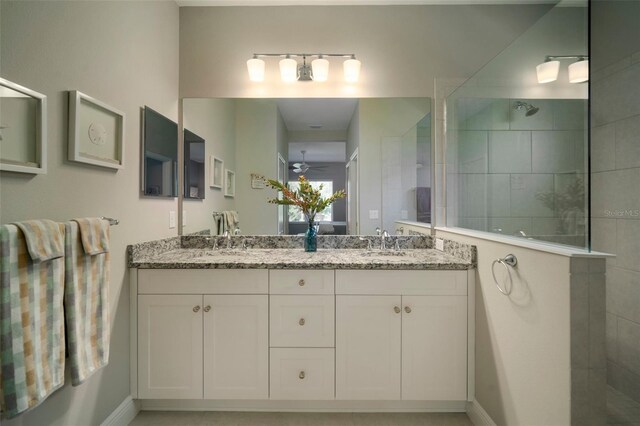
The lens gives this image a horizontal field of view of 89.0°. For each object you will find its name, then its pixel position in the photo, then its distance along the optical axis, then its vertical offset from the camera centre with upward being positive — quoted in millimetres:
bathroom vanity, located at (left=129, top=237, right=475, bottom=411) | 1730 -629
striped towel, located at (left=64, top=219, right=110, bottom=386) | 1193 -351
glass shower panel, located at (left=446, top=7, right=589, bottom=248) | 1335 +350
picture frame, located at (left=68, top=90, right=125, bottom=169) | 1302 +352
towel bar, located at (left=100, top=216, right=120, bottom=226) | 1468 -44
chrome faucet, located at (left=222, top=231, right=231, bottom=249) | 2289 -171
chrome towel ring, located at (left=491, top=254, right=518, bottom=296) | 1421 -231
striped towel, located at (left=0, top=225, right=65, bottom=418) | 968 -361
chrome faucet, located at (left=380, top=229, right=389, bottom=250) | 2258 -185
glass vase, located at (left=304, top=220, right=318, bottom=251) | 2160 -172
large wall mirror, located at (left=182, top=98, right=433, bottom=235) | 2299 +411
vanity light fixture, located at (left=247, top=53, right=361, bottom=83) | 2207 +987
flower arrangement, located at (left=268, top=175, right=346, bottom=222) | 2154 +94
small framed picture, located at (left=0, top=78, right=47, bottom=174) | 1030 +273
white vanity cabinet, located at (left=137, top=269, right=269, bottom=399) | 1732 -655
